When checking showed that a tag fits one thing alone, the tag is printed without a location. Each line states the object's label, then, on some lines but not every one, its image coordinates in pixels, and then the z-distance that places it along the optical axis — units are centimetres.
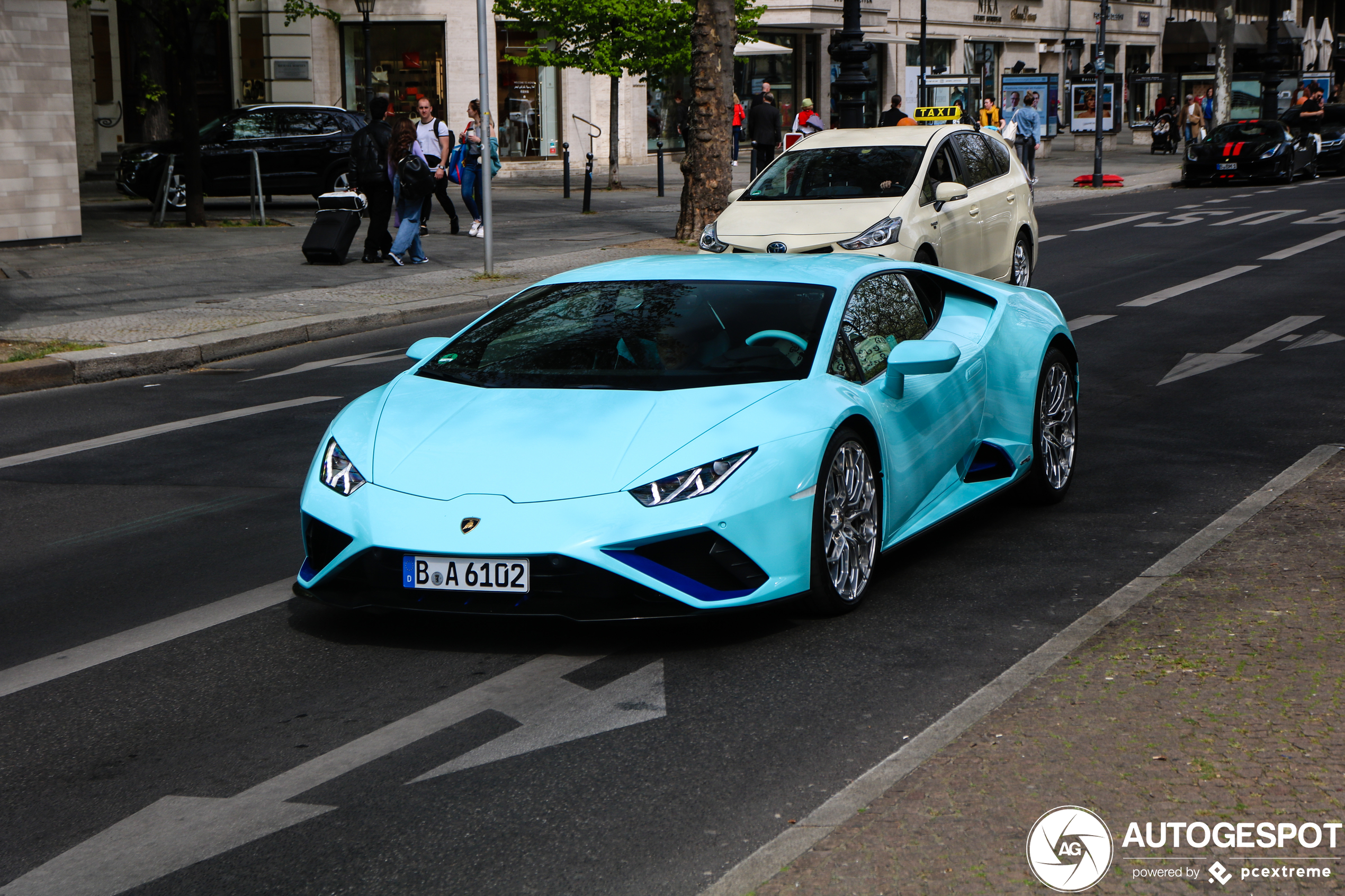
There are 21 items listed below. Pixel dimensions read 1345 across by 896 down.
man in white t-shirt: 2077
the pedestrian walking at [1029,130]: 3353
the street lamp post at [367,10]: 2917
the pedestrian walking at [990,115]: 3375
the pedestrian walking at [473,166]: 2292
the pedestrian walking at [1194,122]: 4269
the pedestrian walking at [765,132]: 3012
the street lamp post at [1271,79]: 4312
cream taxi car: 1337
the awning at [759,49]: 3844
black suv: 2761
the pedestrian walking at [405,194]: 1848
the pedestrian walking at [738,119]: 3125
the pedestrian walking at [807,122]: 3000
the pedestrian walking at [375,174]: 1894
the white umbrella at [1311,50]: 6394
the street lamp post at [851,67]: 2378
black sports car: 3275
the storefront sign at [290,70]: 3878
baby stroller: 4756
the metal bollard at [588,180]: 2609
